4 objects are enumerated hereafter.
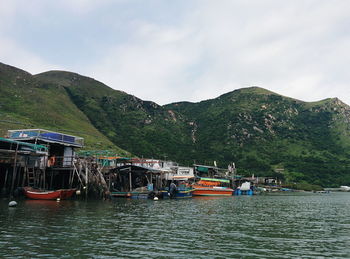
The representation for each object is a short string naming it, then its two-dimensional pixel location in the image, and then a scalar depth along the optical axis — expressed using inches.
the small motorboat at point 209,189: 2780.5
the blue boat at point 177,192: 2262.4
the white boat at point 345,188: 5131.4
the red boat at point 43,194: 1676.9
